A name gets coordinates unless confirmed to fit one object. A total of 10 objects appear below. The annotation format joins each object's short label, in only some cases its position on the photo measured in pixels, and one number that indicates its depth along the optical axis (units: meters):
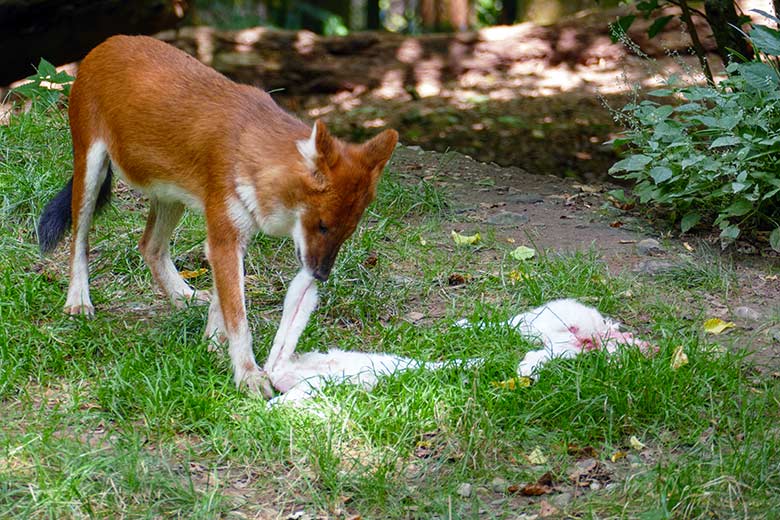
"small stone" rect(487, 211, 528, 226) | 14.05
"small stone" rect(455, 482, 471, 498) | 8.05
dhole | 9.36
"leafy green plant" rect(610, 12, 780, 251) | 12.22
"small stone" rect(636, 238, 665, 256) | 12.87
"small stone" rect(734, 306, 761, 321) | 11.05
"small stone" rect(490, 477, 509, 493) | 8.14
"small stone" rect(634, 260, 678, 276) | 12.23
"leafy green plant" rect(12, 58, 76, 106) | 15.70
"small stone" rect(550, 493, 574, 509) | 7.89
